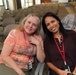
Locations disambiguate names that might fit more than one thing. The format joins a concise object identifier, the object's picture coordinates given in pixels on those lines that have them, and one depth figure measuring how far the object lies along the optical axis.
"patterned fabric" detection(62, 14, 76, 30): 2.37
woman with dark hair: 1.73
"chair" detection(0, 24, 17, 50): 2.19
